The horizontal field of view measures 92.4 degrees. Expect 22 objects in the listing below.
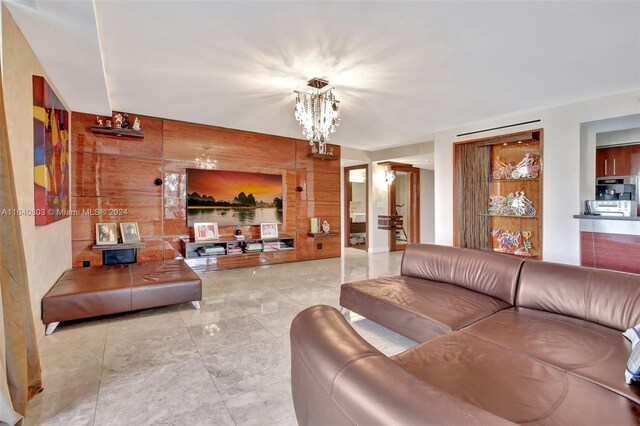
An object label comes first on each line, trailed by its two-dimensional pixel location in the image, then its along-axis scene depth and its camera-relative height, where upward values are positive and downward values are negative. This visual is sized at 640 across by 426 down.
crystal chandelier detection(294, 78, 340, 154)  3.66 +1.17
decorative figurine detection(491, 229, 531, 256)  4.65 -0.57
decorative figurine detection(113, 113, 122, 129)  4.64 +1.37
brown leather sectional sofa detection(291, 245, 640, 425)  0.82 -0.80
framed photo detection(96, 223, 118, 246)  4.51 -0.35
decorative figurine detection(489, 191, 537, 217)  4.58 -0.01
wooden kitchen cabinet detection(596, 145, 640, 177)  5.55 +0.81
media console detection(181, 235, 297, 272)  5.32 -0.82
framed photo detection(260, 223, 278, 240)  6.04 -0.45
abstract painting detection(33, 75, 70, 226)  2.71 +0.58
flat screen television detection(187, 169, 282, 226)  5.39 +0.21
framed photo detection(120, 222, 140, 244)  4.70 -0.35
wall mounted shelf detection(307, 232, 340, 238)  6.64 -0.60
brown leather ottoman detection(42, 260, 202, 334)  2.88 -0.83
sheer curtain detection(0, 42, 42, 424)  1.66 -0.49
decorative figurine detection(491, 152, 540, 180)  4.49 +0.55
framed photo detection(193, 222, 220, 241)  5.31 -0.39
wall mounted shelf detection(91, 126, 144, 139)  4.48 +1.18
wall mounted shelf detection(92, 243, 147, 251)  4.40 -0.53
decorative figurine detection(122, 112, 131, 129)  4.71 +1.35
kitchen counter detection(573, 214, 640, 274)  3.54 -0.47
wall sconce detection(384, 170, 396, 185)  8.02 +0.80
